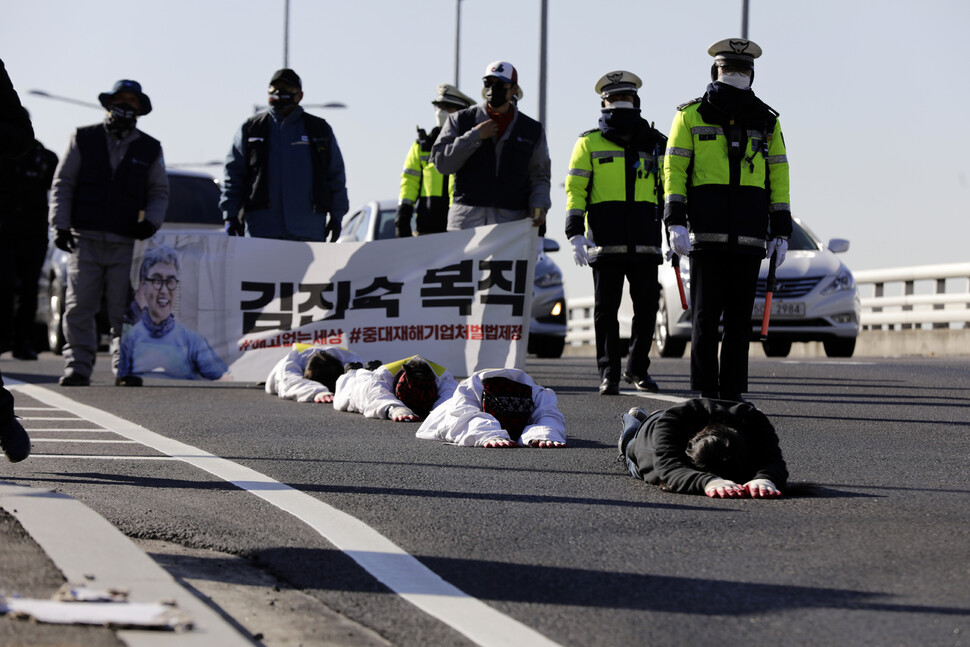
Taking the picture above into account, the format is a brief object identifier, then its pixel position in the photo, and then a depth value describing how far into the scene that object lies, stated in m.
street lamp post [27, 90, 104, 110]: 42.84
